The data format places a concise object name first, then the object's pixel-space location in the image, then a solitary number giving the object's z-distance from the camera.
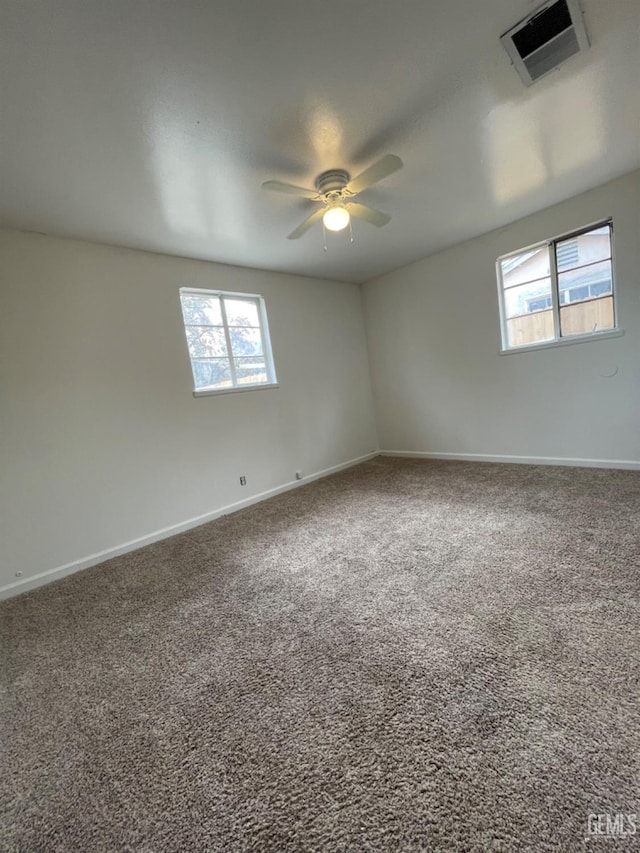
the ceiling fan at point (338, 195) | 2.11
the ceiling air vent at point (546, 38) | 1.49
